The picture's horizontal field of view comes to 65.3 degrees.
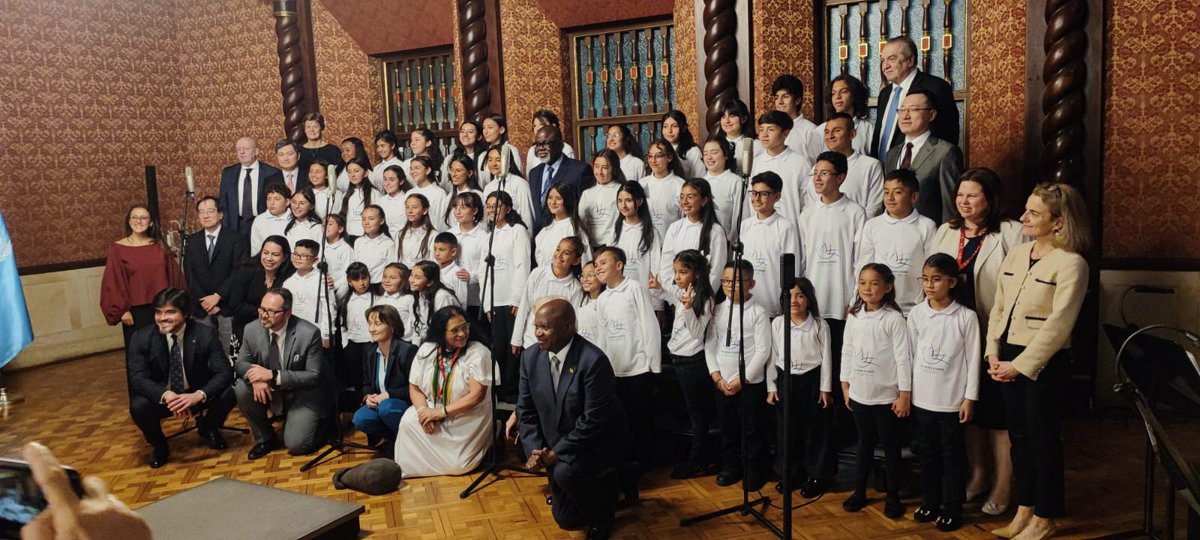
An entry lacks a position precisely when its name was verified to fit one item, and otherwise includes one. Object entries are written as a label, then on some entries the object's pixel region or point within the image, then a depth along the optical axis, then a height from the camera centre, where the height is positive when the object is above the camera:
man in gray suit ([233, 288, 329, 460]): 5.58 -1.00
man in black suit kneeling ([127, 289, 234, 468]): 5.50 -0.99
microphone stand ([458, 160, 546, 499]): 4.75 -1.42
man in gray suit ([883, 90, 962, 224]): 4.54 +0.12
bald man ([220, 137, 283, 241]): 7.37 +0.16
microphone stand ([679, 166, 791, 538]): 3.85 -1.33
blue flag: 5.34 -0.54
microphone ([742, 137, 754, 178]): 3.55 +0.13
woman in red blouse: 6.34 -0.42
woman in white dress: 5.02 -1.12
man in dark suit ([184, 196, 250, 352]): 6.57 -0.31
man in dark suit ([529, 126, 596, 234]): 6.05 +0.17
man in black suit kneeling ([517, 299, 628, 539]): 4.13 -1.02
